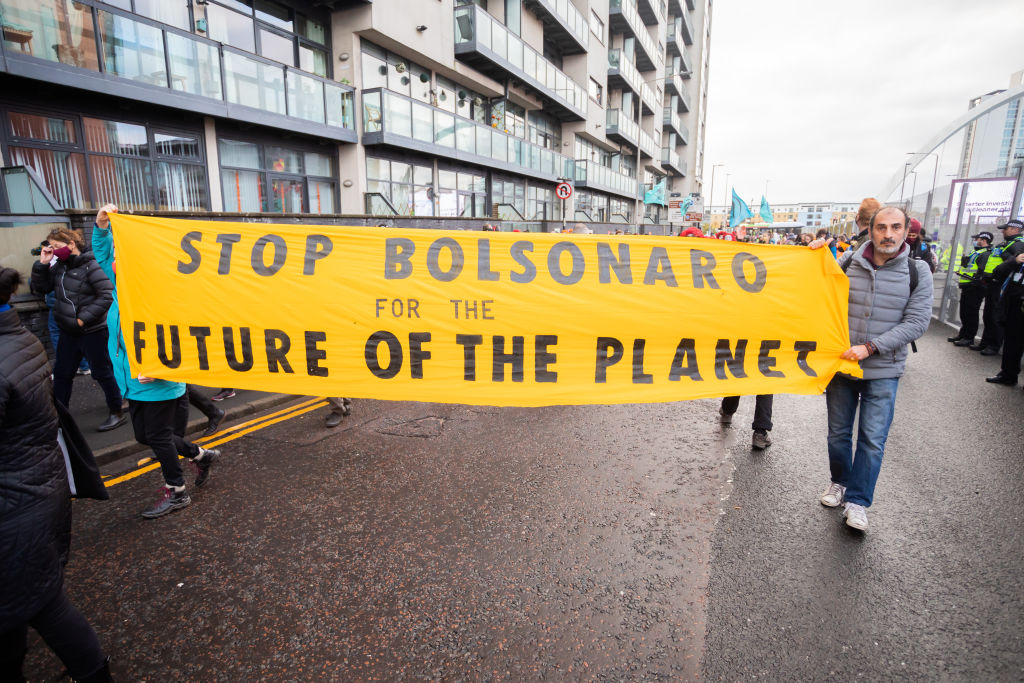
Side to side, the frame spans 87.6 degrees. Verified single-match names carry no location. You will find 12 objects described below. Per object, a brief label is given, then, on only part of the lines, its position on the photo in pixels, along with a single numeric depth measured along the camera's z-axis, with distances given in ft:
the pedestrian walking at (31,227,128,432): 16.67
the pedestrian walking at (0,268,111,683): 6.37
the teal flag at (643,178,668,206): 96.02
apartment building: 33.32
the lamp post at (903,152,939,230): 47.98
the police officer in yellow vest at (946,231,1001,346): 29.22
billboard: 39.93
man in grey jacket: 10.98
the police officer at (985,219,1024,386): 23.03
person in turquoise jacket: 11.89
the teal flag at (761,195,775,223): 107.04
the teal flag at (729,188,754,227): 72.60
